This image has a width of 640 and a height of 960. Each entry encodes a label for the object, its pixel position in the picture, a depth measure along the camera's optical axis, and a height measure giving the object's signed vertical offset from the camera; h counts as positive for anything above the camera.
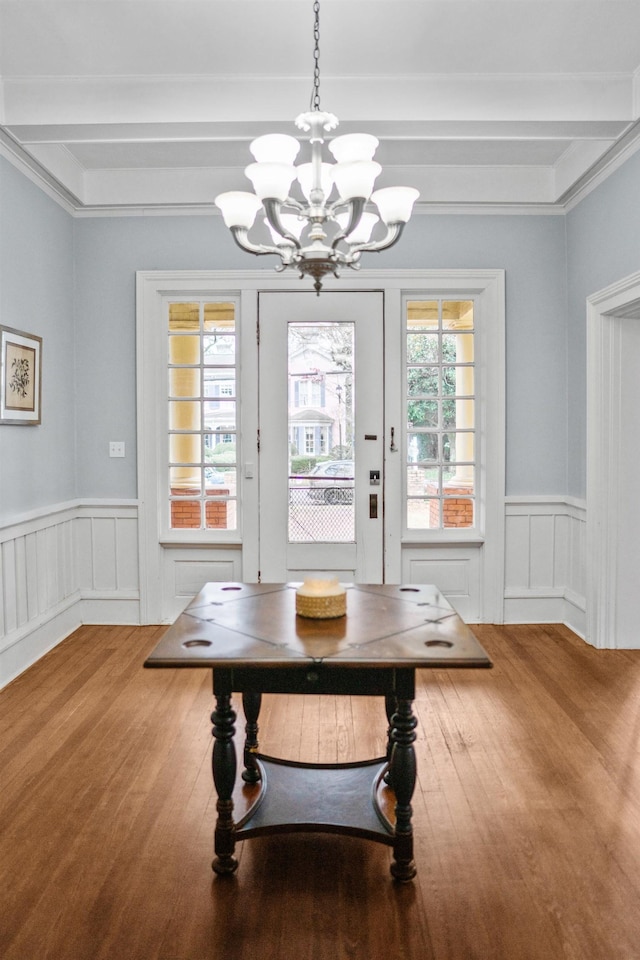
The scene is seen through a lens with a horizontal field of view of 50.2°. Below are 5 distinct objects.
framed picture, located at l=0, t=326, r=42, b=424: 3.62 +0.44
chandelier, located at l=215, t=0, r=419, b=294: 2.22 +0.87
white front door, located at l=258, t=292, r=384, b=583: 4.59 +0.13
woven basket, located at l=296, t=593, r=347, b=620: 2.19 -0.49
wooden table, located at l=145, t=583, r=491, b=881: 1.87 -0.62
